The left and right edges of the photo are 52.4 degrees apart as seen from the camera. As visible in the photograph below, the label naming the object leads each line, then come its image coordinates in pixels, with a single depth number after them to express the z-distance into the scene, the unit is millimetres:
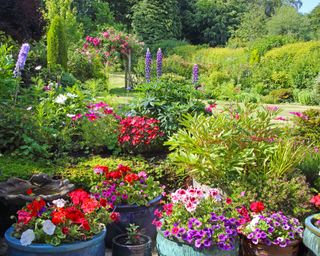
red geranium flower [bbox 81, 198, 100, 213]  2127
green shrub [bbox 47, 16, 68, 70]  8620
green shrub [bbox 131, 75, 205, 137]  3614
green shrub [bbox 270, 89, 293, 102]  10150
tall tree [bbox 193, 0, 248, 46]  21143
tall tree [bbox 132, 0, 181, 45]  19053
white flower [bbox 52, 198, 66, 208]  2071
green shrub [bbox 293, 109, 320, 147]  3886
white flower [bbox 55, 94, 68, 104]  3558
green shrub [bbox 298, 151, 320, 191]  3006
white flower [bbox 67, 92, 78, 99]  3715
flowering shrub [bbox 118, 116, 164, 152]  3342
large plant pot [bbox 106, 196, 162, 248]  2614
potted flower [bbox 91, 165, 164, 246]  2602
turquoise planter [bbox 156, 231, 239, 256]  2172
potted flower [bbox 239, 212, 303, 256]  2356
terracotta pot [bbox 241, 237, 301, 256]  2402
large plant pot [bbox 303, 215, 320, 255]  2262
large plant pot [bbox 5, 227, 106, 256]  1918
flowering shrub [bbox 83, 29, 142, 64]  10374
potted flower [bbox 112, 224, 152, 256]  2303
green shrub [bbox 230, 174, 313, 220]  2636
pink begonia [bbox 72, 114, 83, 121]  3462
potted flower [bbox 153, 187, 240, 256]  2151
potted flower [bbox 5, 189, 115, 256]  1924
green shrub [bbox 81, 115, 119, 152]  3384
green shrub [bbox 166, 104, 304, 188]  2824
